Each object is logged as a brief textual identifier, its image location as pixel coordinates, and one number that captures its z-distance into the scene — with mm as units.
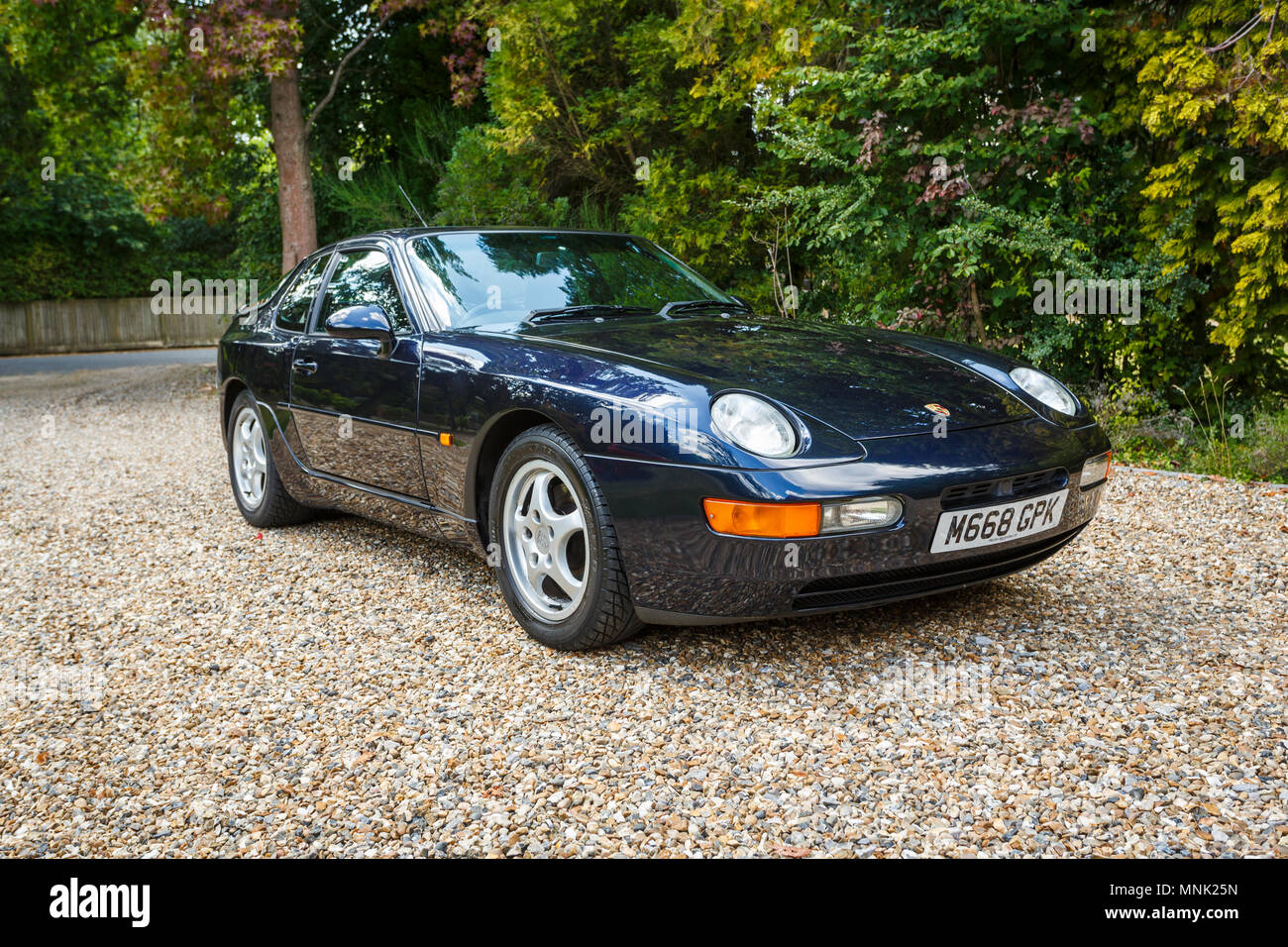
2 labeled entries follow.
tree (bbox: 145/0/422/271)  10430
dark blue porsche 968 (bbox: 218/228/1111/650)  2873
